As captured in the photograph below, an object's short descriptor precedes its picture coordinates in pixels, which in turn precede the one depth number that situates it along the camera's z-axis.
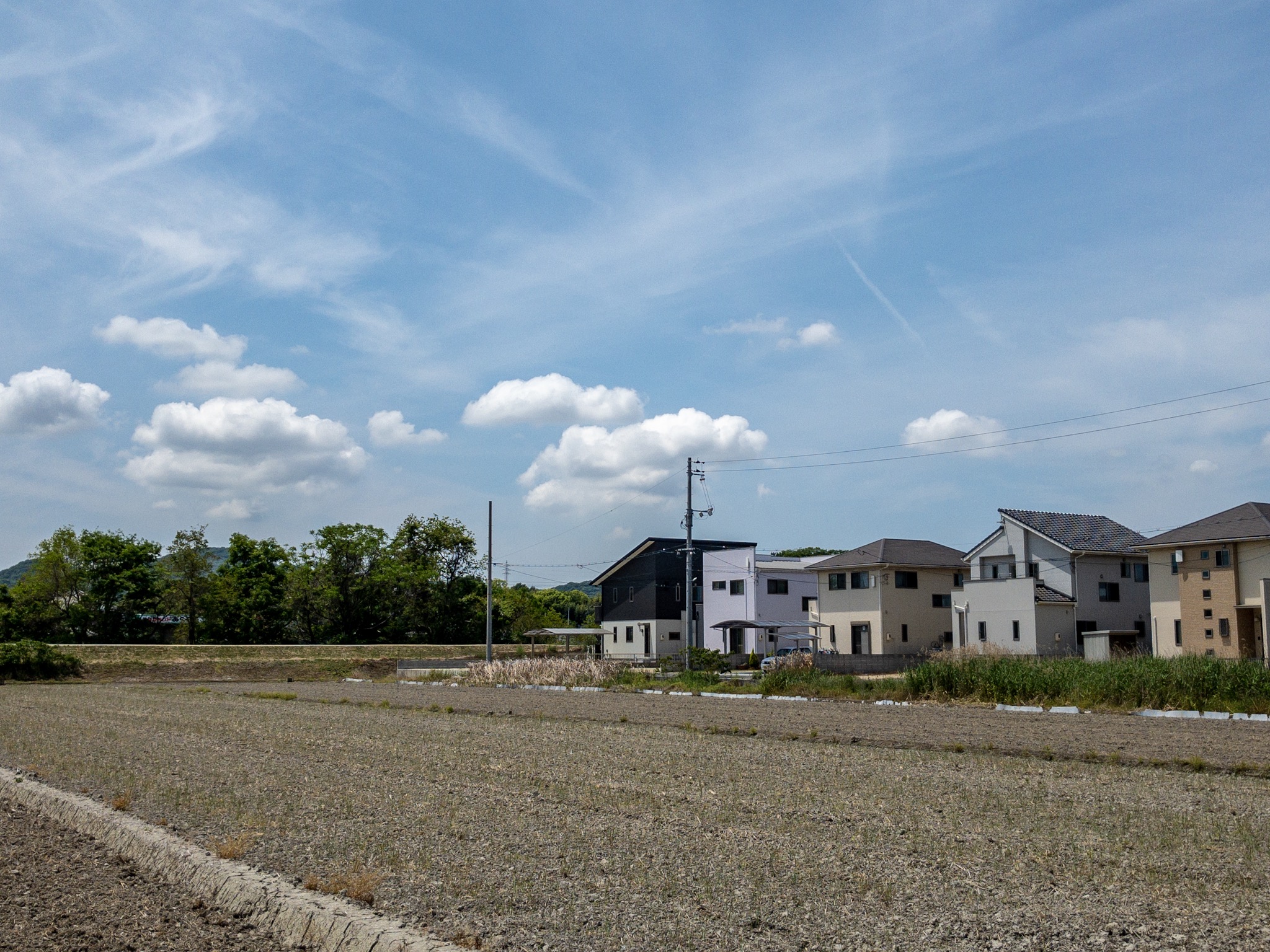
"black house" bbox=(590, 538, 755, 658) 54.69
